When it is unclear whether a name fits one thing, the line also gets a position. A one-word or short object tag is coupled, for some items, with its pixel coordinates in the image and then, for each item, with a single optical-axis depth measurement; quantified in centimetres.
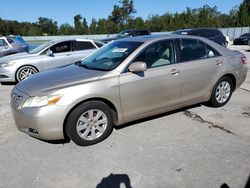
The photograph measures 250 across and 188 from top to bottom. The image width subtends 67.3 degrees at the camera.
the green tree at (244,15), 3206
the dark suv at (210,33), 1086
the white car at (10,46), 976
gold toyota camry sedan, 259
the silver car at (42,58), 581
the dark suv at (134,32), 1498
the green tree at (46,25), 5828
